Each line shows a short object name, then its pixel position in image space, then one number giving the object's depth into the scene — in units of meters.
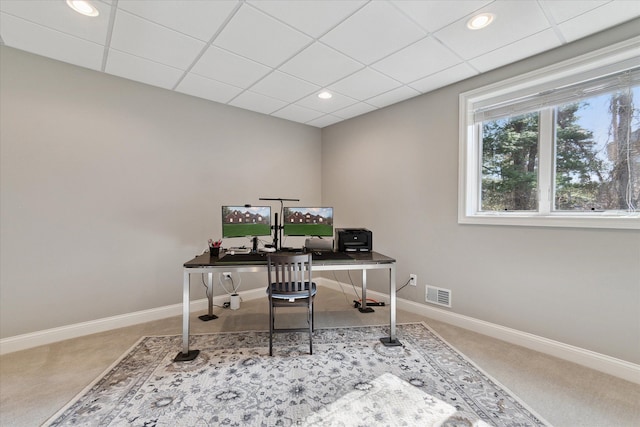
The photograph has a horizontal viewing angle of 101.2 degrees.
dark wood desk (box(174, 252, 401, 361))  2.29
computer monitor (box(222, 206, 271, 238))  2.94
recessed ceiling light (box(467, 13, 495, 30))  1.87
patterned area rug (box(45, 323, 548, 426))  1.58
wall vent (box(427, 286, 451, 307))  2.96
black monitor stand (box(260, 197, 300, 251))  3.22
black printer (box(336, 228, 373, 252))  3.10
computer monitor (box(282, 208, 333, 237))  3.18
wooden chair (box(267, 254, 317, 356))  2.29
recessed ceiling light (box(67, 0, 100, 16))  1.78
